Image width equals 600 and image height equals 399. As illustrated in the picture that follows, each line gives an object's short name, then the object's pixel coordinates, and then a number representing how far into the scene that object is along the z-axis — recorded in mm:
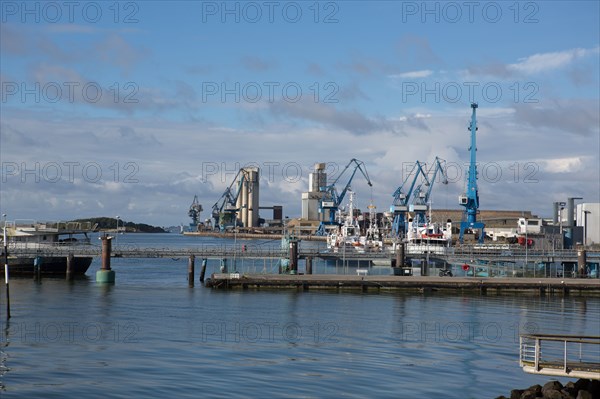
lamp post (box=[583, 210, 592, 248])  185938
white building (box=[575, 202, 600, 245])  187500
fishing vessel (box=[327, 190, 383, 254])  115762
